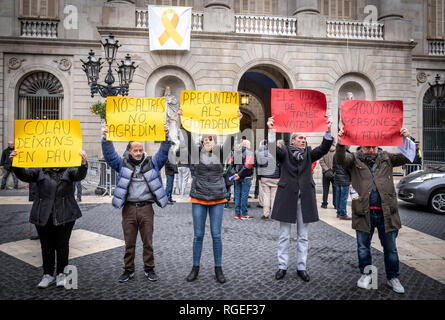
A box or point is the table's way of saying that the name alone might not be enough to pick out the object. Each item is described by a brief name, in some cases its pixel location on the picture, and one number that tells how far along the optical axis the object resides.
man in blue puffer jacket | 4.10
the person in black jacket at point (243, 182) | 7.88
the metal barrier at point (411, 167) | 13.77
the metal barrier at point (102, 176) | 11.10
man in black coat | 4.23
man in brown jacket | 3.86
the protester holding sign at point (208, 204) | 4.14
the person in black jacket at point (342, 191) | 7.97
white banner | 14.66
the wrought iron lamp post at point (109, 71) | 10.25
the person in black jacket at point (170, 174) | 9.68
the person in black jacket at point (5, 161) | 11.48
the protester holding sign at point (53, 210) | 3.89
